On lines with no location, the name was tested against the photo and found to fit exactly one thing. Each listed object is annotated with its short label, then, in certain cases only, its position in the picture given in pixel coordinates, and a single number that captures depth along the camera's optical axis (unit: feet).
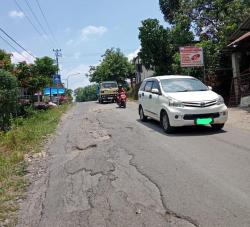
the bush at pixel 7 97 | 34.10
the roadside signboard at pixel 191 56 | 39.44
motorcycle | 47.30
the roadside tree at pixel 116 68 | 107.23
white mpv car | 20.69
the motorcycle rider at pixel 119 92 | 47.74
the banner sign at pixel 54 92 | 99.06
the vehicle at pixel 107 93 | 64.96
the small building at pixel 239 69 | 36.07
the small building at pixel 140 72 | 91.94
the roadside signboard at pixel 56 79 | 74.68
